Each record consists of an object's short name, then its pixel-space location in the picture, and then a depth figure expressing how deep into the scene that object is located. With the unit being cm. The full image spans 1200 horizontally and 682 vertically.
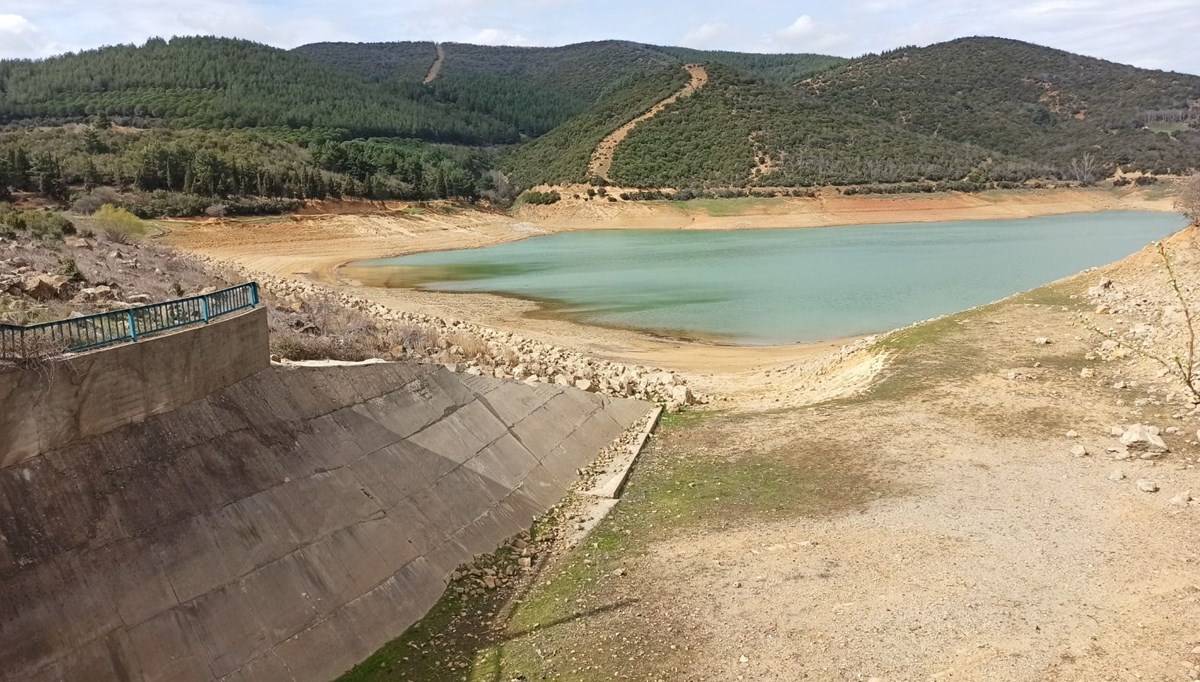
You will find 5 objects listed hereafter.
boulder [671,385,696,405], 1694
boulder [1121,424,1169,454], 1154
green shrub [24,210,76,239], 2060
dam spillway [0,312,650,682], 673
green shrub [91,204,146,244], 3606
